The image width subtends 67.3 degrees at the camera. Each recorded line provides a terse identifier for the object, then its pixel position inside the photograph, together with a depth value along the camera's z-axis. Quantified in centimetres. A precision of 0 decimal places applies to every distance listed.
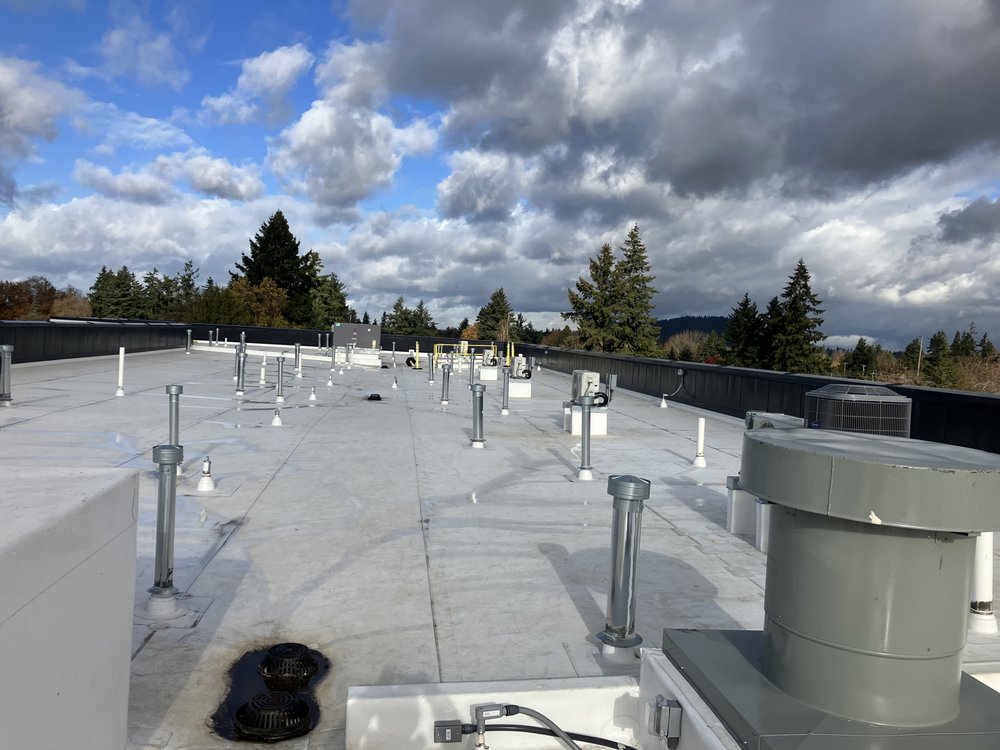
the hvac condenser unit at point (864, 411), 646
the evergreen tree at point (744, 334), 7500
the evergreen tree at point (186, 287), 10206
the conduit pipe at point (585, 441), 1022
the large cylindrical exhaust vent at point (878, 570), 258
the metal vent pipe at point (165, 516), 504
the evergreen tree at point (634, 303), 8369
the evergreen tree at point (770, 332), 7275
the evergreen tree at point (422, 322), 10466
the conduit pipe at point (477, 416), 1275
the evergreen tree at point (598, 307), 8375
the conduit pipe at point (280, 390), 1873
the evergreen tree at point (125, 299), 9950
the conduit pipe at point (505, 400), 1819
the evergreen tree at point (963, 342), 10332
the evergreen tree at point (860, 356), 11346
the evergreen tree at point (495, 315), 11356
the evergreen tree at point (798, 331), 7056
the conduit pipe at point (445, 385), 2022
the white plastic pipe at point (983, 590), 529
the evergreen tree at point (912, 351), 10803
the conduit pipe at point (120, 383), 1770
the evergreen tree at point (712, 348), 9413
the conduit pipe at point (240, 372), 2025
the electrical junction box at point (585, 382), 1709
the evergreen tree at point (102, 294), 9988
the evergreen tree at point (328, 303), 9950
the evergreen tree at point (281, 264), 10031
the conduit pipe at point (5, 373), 1427
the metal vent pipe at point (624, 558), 446
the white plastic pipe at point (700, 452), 1163
